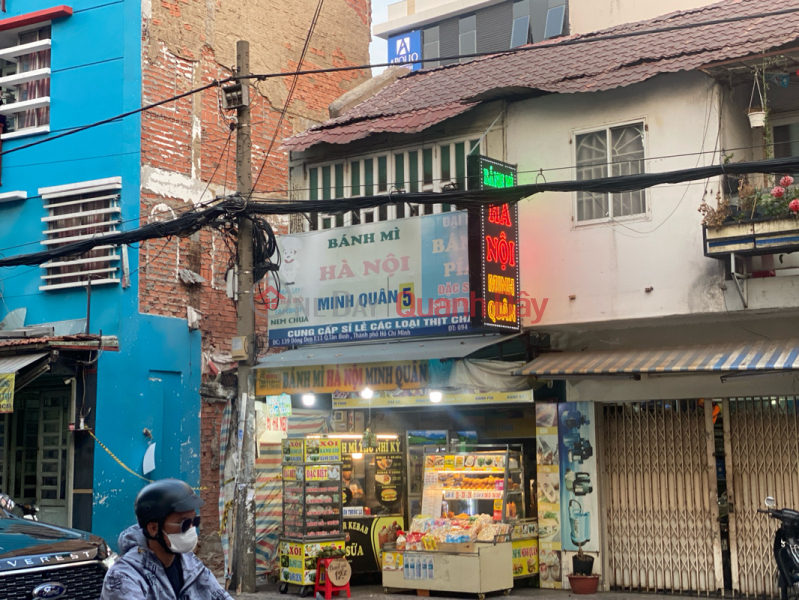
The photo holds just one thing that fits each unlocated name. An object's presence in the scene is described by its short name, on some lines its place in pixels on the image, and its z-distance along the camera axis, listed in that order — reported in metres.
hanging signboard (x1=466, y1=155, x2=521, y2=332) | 13.10
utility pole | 12.87
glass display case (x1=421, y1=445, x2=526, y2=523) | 13.09
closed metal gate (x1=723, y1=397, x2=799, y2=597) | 12.00
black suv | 6.88
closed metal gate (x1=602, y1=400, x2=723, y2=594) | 12.45
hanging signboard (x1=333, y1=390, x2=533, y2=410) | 13.30
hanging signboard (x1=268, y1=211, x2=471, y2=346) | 13.98
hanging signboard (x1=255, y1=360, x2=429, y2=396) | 13.79
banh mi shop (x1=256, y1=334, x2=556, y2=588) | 13.18
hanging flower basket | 12.20
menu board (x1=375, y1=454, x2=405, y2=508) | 14.11
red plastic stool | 12.76
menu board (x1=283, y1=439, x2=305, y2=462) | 13.43
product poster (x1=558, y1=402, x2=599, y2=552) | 12.99
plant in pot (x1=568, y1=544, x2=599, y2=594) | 12.64
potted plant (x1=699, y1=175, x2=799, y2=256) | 11.32
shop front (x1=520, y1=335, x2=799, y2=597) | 12.05
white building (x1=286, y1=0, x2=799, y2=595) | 12.07
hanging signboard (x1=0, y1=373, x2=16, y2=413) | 14.95
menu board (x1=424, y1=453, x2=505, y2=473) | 13.22
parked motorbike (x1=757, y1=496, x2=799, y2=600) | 10.50
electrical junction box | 13.14
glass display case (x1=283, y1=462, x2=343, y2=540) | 13.12
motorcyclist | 4.40
